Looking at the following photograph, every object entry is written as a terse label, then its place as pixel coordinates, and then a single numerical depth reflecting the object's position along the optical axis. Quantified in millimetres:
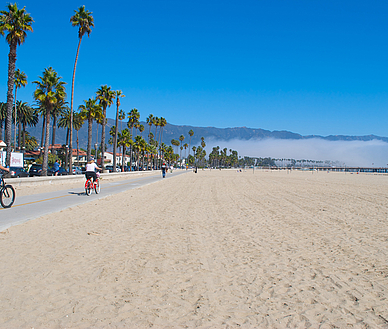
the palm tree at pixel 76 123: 75800
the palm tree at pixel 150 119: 101144
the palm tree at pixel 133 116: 76312
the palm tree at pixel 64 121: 74738
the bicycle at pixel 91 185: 15550
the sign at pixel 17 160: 33912
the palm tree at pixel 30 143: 94150
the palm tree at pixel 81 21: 37344
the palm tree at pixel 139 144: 85319
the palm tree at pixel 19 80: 53850
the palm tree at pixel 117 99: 53606
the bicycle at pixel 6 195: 10225
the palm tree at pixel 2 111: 64750
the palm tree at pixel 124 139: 72375
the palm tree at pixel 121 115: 84938
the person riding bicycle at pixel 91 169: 15039
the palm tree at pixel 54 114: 59038
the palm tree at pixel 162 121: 103188
